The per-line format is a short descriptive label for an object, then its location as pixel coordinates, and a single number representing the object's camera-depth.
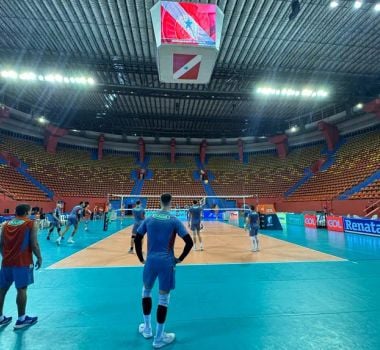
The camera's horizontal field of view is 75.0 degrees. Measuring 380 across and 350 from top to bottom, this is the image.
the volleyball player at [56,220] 12.38
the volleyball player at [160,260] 3.27
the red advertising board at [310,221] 19.06
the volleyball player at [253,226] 9.73
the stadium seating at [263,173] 33.50
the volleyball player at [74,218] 11.96
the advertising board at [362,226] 13.36
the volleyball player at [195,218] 9.90
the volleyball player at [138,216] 9.48
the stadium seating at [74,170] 29.95
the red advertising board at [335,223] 16.32
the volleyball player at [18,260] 3.71
